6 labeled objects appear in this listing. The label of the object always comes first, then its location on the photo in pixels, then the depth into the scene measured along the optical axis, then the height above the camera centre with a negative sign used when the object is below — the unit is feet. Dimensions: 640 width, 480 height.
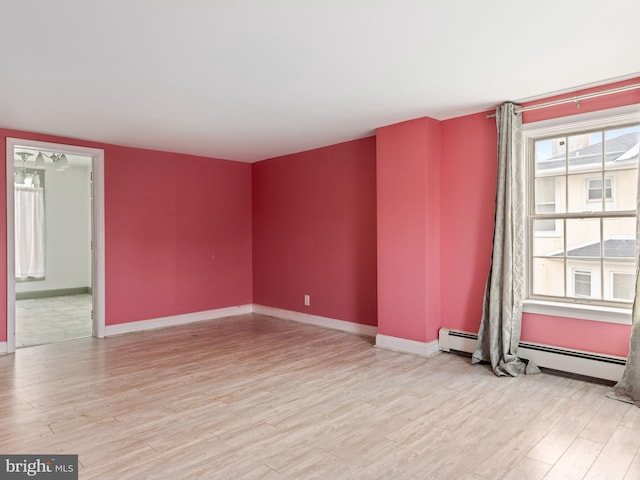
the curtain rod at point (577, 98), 10.59 +3.76
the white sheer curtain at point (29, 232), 25.90 +0.53
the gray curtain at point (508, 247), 12.33 -0.25
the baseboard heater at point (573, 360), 10.89 -3.33
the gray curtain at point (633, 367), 10.08 -3.13
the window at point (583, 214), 11.17 +0.66
